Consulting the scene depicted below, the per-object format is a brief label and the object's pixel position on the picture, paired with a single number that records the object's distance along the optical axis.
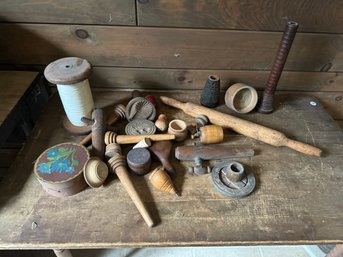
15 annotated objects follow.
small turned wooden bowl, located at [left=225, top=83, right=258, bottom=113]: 0.86
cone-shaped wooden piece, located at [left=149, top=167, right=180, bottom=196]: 0.64
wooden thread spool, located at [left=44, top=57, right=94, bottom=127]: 0.69
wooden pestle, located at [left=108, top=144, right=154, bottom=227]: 0.59
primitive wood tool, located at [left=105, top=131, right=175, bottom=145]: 0.73
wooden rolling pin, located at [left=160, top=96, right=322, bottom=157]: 0.76
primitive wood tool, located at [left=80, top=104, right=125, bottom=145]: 0.82
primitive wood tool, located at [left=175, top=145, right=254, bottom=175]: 0.72
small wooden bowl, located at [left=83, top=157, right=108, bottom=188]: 0.63
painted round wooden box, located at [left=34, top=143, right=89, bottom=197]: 0.61
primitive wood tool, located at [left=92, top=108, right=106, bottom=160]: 0.70
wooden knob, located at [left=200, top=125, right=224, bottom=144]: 0.76
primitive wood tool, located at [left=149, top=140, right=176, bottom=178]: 0.68
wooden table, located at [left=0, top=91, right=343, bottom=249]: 0.57
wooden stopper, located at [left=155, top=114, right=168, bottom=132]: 0.79
